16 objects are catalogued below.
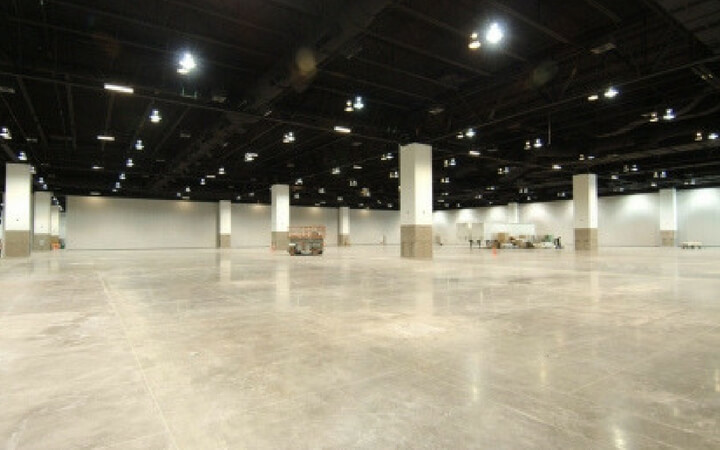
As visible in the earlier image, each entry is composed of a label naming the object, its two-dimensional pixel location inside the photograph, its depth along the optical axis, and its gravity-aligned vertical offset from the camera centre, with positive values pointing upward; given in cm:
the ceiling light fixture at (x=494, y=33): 1175 +593
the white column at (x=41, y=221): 4391 +181
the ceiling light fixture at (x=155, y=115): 1911 +583
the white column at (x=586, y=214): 3603 +176
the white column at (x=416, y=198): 2544 +233
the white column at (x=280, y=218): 4156 +184
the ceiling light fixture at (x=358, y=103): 1844 +610
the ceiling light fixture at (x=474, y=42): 1231 +590
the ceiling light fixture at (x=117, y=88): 1489 +553
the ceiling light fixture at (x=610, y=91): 1560 +559
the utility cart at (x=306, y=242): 3341 -57
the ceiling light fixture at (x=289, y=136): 2350 +584
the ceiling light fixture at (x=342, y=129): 2066 +547
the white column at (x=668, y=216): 4822 +200
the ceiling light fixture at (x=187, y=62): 1366 +595
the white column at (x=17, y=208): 2900 +216
